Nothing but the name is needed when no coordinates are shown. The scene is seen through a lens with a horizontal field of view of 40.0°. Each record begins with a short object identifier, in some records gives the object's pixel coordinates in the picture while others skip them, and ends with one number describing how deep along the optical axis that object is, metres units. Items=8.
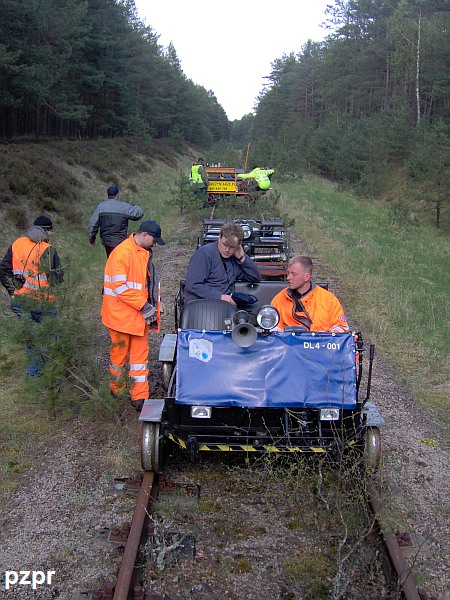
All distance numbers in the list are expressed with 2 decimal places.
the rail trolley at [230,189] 21.84
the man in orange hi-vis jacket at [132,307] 6.03
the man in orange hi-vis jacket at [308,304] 5.61
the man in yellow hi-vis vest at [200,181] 21.66
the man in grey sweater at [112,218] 9.41
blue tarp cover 4.97
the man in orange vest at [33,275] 6.16
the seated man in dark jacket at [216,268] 6.61
